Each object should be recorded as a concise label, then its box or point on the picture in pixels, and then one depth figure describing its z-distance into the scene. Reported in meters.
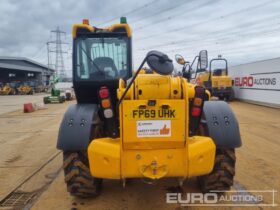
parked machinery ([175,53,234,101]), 13.59
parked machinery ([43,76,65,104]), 16.93
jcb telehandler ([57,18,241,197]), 2.38
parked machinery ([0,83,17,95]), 29.88
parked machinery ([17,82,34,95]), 30.26
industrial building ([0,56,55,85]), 37.37
